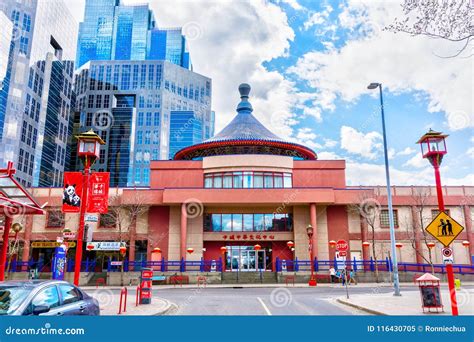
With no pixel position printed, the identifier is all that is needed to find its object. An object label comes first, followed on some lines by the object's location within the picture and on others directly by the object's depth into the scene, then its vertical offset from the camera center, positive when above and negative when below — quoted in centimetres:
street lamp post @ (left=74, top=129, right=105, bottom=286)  1361 +359
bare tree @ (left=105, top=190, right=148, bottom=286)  3753 +401
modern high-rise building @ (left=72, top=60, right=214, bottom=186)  12362 +4749
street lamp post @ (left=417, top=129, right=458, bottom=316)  1173 +312
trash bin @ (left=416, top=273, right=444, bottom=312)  1270 -153
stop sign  2203 +27
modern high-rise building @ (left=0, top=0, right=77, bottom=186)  7812 +3611
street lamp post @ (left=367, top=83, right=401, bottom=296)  2062 +484
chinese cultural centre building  3747 +360
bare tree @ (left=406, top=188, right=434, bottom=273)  3816 +332
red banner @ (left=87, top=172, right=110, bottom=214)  1423 +222
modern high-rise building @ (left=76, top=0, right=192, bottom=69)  16325 +9359
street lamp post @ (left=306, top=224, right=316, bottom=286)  2908 -100
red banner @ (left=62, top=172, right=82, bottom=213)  1359 +213
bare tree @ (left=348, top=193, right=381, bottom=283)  3753 +416
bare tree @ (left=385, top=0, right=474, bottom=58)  1088 +657
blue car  651 -85
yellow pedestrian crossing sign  1016 +57
